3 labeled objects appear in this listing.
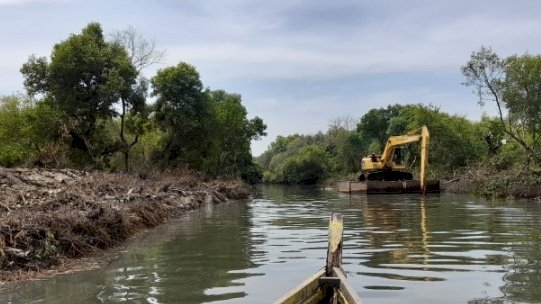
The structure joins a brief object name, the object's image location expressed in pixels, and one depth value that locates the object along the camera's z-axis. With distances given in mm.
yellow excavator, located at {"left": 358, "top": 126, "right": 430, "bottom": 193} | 39562
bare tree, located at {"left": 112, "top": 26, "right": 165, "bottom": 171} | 39281
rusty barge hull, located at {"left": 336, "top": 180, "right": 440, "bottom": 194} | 36844
